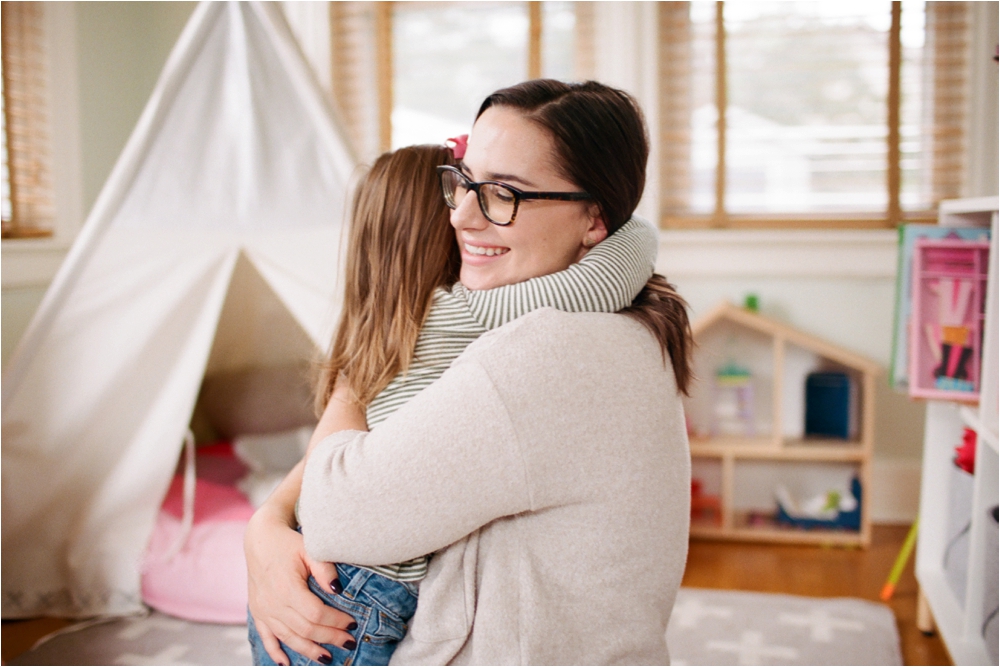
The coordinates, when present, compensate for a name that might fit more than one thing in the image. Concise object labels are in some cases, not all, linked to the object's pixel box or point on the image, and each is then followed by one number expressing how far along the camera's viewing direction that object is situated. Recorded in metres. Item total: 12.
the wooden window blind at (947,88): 2.67
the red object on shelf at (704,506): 2.78
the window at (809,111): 2.71
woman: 0.82
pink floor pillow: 2.07
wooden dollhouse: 2.66
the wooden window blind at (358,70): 3.11
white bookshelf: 1.65
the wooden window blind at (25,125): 2.45
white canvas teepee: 1.93
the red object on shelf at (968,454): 1.81
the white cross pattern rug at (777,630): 1.95
